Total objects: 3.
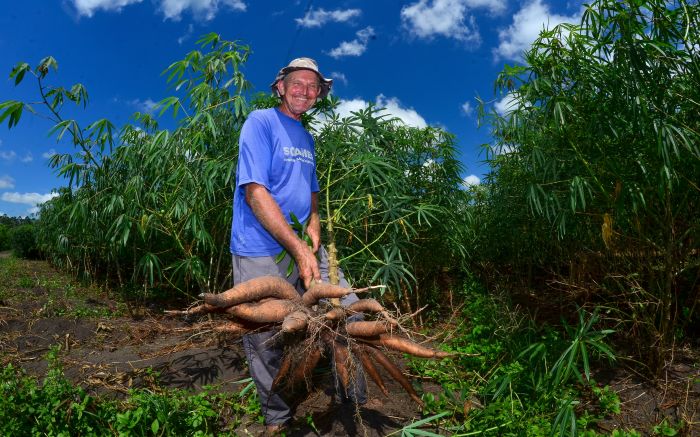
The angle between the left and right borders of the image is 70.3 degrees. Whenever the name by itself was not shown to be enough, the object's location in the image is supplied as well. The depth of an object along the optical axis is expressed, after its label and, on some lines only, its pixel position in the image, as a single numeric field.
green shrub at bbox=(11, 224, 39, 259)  10.45
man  1.84
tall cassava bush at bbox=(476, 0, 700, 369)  2.15
